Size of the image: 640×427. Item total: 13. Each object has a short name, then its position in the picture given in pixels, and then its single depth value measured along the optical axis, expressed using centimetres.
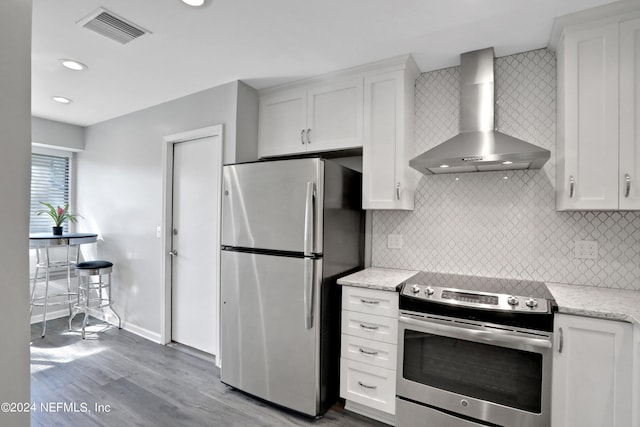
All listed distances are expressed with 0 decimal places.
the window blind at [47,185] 422
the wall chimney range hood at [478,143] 197
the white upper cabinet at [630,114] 178
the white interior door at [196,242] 312
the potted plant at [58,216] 376
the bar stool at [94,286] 363
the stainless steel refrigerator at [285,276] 218
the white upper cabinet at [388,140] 244
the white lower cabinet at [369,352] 210
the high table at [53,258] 347
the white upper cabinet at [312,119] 263
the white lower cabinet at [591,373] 153
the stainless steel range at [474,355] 171
